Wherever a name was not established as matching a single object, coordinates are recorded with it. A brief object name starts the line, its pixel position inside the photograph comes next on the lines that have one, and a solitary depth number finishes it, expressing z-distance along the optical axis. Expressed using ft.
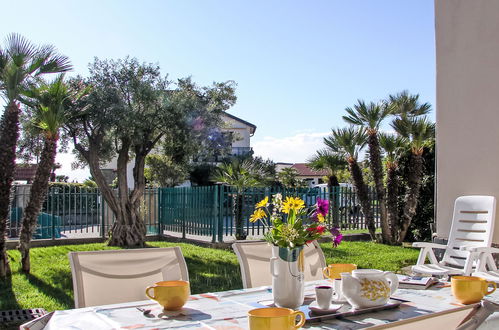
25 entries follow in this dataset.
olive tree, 34.88
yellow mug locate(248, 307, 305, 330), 5.27
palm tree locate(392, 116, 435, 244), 36.19
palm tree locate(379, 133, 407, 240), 37.76
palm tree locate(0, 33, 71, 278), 23.45
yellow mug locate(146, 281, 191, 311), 6.93
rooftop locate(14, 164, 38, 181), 70.23
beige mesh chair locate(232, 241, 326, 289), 10.36
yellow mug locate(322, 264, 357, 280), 8.60
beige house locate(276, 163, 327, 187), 130.51
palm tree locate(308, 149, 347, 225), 49.96
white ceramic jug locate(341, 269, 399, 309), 6.95
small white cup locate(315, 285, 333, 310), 6.89
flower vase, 7.02
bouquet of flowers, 7.13
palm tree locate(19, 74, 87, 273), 25.94
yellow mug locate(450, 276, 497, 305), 7.30
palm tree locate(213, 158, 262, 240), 37.47
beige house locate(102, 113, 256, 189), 90.05
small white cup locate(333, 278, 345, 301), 7.68
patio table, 6.24
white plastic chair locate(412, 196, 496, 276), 18.35
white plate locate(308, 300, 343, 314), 6.69
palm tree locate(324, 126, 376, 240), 38.91
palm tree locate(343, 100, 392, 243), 37.06
